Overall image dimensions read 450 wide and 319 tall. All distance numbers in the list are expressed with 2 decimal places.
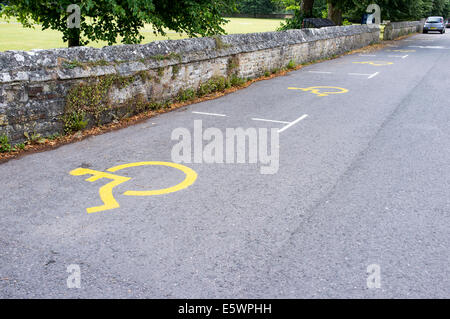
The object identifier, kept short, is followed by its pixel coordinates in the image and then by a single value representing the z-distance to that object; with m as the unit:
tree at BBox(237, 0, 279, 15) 90.19
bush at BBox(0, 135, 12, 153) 7.17
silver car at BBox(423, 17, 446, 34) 46.90
